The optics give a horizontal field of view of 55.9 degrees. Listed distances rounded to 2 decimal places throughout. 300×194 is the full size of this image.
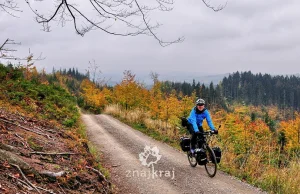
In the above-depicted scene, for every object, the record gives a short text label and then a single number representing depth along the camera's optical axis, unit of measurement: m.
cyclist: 7.64
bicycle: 7.32
